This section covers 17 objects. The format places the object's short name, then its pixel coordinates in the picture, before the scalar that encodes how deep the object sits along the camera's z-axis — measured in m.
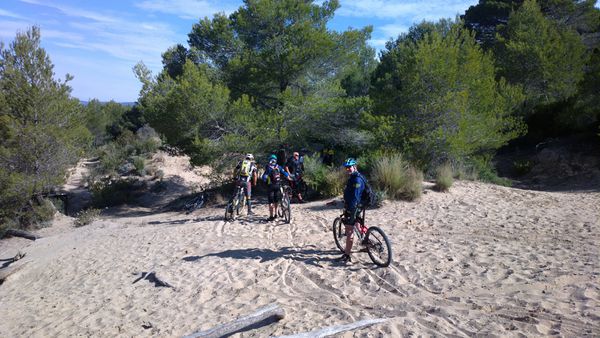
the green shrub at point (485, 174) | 14.57
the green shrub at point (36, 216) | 15.47
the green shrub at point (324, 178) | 12.48
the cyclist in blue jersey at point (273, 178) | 9.74
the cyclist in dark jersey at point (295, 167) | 12.06
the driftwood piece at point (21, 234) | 13.57
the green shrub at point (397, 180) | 11.20
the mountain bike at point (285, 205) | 9.85
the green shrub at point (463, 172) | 13.60
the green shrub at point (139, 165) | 25.78
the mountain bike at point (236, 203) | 10.64
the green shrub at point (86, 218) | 15.04
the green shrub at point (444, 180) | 11.75
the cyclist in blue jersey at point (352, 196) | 6.22
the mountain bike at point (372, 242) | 6.40
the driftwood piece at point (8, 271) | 9.27
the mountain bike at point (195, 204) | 14.74
